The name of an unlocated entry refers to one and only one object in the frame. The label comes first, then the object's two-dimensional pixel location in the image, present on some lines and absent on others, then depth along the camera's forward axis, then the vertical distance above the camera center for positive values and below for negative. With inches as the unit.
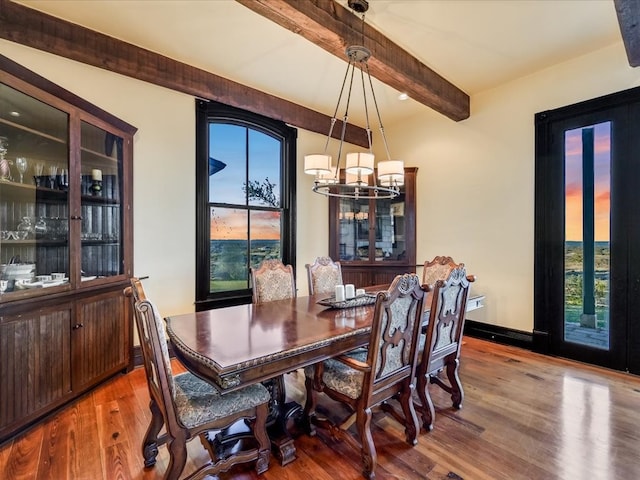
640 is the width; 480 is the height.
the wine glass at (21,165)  91.4 +21.3
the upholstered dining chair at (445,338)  83.1 -28.0
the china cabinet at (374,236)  188.2 +1.3
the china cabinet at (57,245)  84.7 -1.8
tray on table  99.7 -20.4
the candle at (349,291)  107.4 -18.0
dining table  59.4 -22.0
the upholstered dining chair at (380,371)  68.5 -31.6
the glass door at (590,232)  122.4 +2.2
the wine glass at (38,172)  94.8 +20.1
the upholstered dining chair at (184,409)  58.7 -34.3
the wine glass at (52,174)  97.5 +19.9
